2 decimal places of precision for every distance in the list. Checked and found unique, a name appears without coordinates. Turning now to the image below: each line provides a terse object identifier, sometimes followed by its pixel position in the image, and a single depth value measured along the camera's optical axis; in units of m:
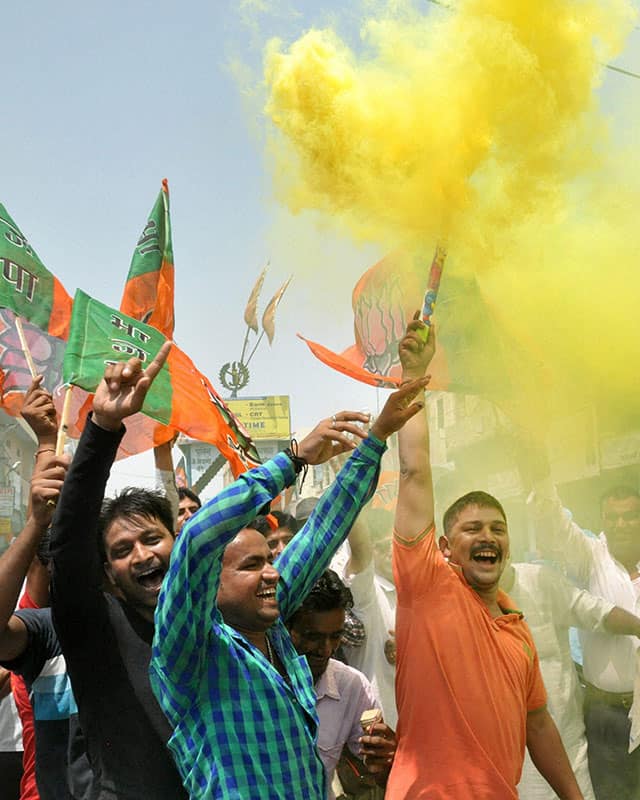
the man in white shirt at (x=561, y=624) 4.00
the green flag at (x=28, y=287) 4.28
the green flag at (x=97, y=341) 3.72
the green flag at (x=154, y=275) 4.78
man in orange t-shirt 2.61
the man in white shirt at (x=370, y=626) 3.93
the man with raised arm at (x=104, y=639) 1.96
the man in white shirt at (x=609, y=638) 4.06
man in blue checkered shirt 1.83
